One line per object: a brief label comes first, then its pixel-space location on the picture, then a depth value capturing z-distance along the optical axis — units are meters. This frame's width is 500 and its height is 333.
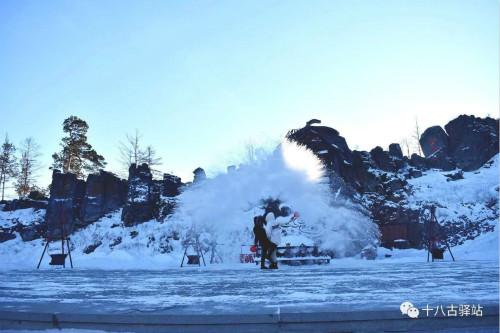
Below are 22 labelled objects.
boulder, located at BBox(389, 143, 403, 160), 44.48
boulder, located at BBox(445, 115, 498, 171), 42.59
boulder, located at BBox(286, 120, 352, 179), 32.41
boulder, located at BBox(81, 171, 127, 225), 39.22
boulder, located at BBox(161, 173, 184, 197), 39.75
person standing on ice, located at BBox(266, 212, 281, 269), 12.94
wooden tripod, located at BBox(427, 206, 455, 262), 17.08
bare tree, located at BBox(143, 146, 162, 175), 59.00
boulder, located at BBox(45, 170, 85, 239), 38.34
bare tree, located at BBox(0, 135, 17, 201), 60.41
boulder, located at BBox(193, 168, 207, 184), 37.55
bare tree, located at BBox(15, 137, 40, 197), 60.69
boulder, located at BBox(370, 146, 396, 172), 40.33
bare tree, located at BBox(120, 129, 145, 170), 59.12
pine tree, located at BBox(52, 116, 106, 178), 55.78
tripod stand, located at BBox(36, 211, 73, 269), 17.15
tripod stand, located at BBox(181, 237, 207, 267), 19.39
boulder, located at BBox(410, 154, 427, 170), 43.74
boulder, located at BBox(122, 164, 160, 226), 36.31
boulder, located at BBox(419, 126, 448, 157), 45.84
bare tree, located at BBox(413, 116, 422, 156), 67.62
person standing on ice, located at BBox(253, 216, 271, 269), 12.96
